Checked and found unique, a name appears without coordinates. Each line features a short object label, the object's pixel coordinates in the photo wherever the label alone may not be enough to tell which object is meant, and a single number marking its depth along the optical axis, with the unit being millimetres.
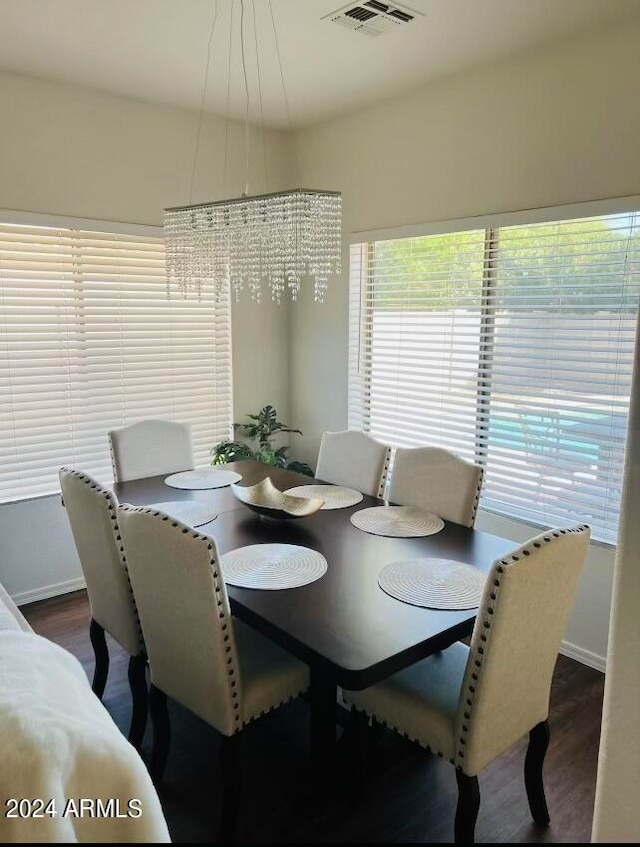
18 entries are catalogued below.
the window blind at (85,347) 3340
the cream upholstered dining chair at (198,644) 1757
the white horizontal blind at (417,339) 3371
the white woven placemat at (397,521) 2418
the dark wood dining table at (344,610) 1603
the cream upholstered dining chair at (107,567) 2170
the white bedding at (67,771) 722
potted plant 4023
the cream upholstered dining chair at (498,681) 1586
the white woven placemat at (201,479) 3027
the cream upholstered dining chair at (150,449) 3238
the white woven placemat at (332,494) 2773
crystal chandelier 2387
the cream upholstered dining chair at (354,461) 3082
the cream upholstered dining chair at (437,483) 2637
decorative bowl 2488
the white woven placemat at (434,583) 1858
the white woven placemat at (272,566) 1985
